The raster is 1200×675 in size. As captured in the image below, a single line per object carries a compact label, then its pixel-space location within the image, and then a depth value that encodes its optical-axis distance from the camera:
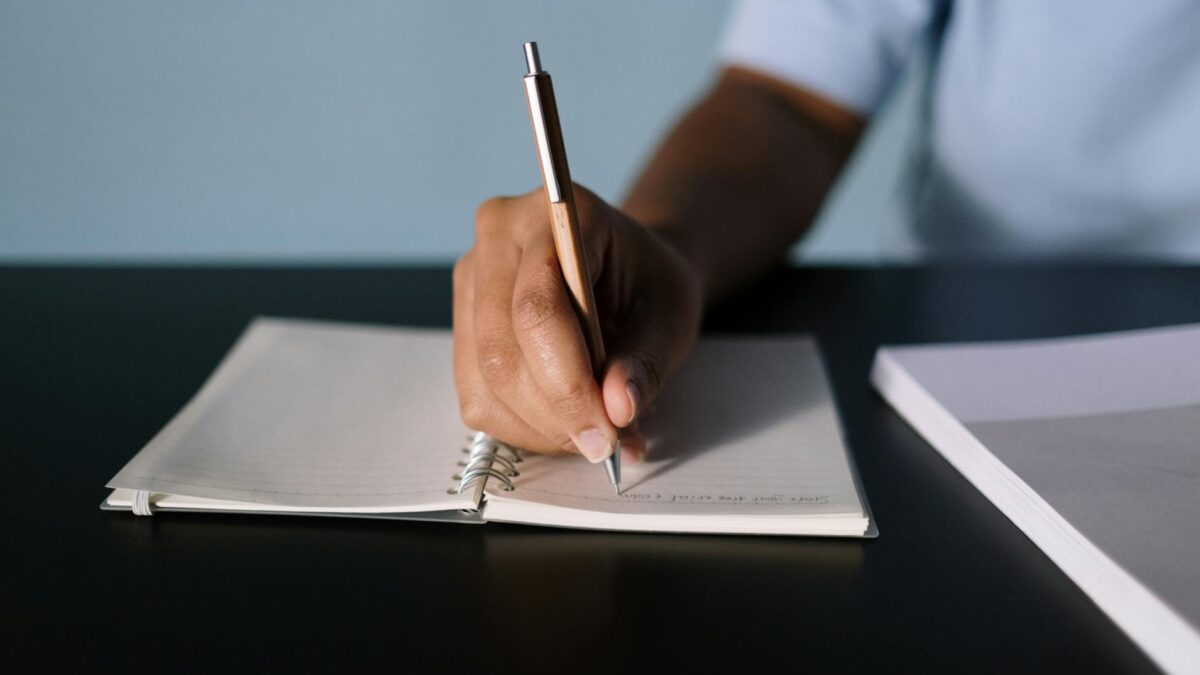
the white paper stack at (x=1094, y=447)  0.41
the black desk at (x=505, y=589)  0.41
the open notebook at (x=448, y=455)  0.50
